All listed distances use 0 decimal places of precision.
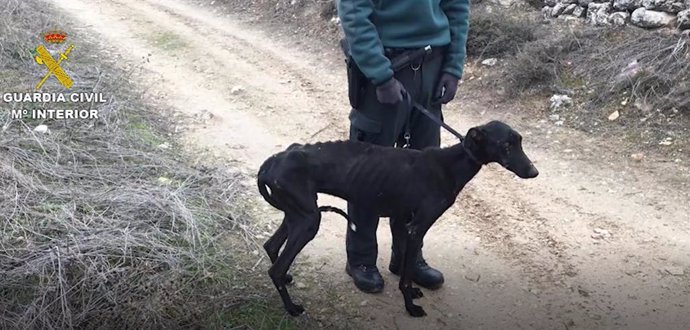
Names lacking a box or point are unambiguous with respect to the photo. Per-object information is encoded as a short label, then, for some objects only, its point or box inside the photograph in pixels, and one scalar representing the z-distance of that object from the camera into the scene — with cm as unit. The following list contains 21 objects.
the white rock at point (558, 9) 744
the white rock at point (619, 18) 679
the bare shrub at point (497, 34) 711
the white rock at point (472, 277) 365
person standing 286
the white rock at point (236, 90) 690
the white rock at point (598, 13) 698
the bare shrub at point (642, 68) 571
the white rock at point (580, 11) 731
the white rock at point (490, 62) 710
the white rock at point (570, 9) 738
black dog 294
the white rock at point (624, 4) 677
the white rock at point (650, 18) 644
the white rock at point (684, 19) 619
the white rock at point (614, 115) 579
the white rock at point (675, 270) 370
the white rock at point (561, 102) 615
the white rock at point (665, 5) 636
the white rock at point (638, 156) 516
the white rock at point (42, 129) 477
